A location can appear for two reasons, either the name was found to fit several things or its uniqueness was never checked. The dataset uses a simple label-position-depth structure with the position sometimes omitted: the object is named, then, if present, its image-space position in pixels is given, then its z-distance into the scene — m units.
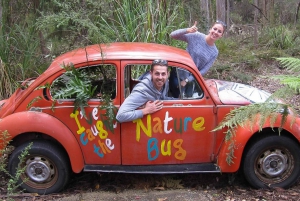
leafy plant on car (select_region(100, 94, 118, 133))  3.91
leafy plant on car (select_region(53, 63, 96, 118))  3.94
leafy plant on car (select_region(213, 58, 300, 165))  2.94
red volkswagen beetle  3.97
